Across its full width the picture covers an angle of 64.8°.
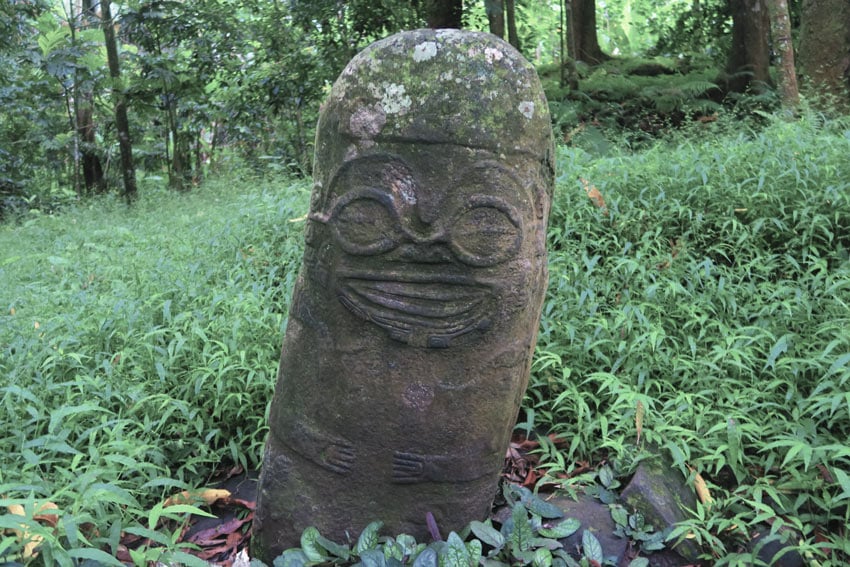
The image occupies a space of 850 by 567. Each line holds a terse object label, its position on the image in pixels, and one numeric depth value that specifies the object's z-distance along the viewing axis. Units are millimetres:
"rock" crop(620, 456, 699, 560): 2375
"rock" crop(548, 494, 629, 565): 2279
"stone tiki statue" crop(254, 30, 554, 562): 1890
